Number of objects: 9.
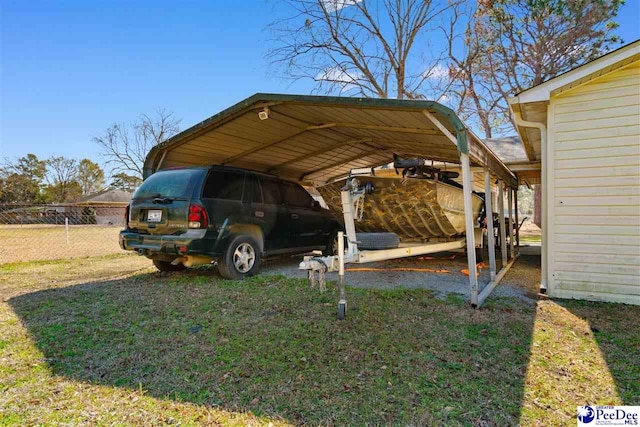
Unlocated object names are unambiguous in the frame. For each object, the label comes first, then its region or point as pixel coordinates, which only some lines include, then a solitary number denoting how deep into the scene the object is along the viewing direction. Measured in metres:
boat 5.30
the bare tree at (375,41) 19.39
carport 4.23
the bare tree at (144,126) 34.94
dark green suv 4.99
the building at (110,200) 36.38
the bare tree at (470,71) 19.88
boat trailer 3.67
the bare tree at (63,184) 51.44
